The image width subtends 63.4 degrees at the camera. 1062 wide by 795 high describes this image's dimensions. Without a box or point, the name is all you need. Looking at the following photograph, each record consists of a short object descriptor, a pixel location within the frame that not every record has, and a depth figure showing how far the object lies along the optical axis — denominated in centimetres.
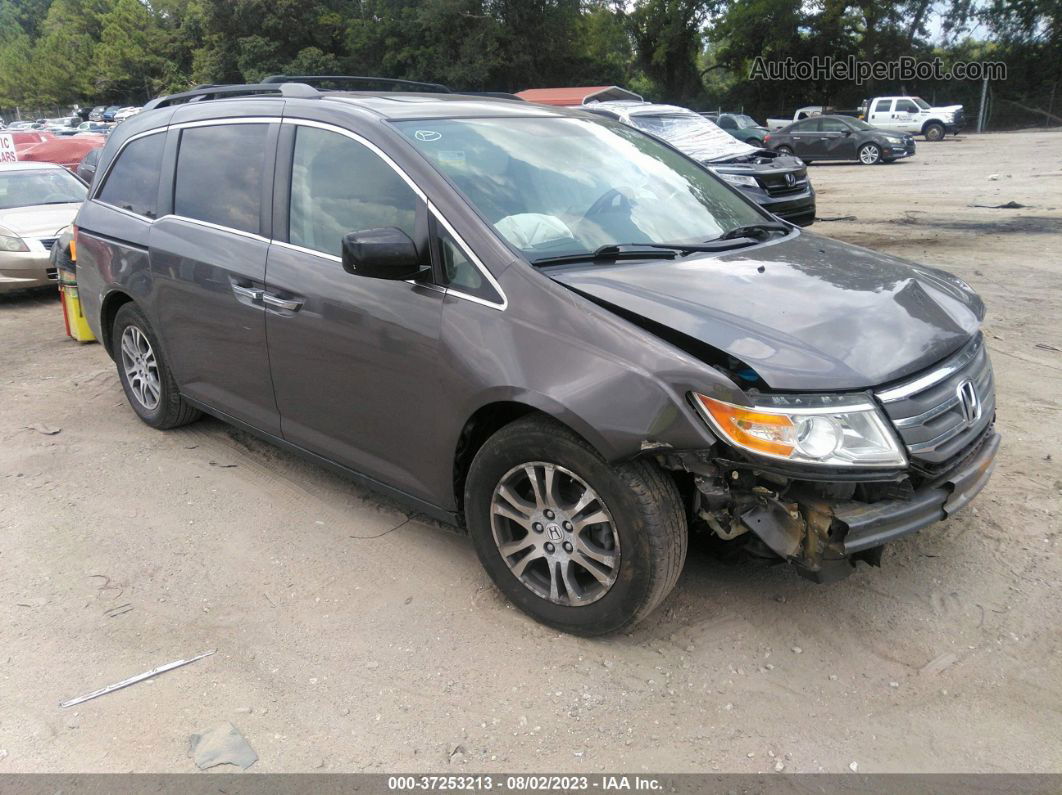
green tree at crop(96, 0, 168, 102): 7212
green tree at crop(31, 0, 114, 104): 7831
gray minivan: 272
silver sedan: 938
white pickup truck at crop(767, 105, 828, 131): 3844
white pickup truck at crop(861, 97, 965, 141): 3403
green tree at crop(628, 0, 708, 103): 4859
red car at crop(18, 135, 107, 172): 1825
